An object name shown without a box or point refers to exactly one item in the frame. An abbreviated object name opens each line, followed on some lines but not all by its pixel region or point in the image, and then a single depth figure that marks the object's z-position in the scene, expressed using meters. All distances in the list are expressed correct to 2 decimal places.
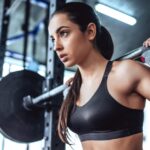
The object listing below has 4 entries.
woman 1.09
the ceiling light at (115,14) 5.36
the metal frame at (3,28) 2.52
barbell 1.91
